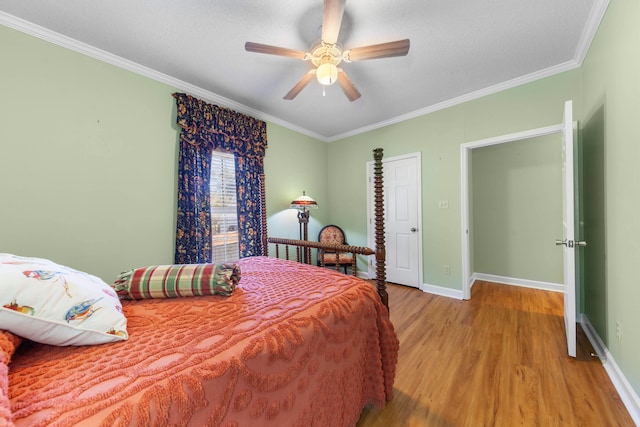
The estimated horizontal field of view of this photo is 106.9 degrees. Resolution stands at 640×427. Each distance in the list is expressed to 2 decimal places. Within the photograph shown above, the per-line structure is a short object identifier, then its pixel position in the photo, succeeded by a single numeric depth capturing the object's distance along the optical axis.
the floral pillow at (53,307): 0.74
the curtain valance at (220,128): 2.50
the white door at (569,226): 1.78
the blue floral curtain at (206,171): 2.49
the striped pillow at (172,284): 1.27
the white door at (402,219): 3.42
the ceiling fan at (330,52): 1.53
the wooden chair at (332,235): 3.98
